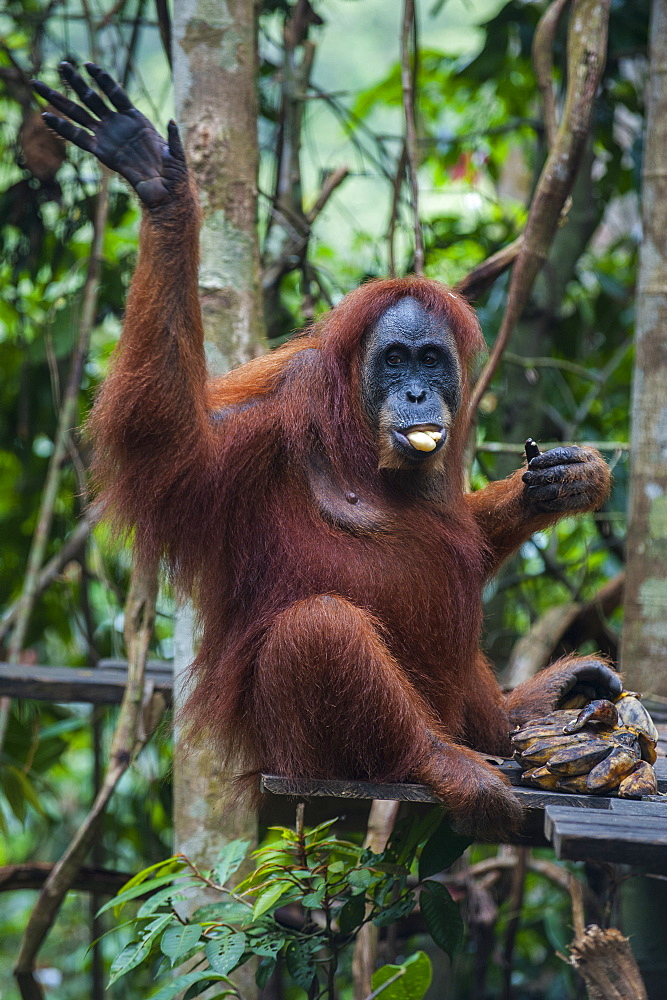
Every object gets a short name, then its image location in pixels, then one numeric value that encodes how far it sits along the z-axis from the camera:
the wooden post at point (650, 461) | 7.68
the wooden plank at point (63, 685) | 8.05
